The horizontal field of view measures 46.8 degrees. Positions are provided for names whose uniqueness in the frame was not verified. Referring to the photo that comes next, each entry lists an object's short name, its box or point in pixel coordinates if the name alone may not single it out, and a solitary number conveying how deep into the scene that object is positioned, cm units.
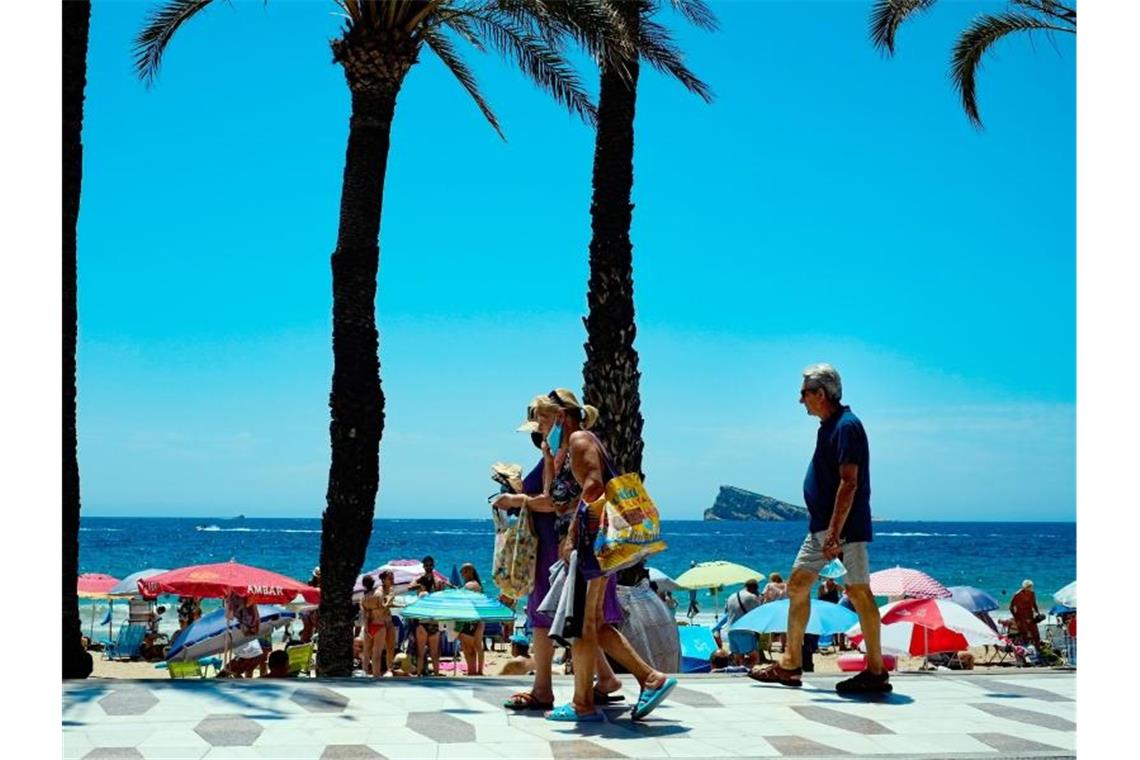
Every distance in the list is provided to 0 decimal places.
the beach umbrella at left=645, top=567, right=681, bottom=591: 2471
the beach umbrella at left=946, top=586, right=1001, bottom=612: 2287
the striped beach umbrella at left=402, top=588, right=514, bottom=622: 1459
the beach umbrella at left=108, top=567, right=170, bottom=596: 2566
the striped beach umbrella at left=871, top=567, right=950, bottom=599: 2102
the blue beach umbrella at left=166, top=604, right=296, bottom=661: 1719
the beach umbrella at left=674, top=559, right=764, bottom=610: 2752
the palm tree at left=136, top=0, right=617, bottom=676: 1231
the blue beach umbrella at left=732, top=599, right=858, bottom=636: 1368
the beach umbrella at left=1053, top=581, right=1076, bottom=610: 2387
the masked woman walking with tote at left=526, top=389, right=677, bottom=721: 642
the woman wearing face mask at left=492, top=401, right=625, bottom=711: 664
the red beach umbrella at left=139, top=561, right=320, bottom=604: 1744
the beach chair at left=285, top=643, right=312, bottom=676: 1694
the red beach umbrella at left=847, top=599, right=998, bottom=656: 1670
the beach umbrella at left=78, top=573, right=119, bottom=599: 2619
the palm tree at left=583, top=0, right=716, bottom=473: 1366
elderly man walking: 730
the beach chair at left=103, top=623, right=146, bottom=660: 2481
